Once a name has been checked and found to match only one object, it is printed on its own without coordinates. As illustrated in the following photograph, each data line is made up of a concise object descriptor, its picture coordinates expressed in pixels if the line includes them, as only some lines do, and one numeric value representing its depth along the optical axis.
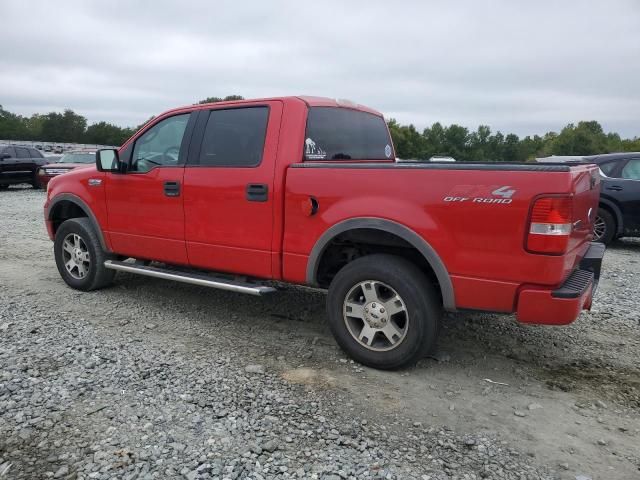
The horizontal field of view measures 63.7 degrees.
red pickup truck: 3.14
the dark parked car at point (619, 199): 8.44
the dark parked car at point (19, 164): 17.56
